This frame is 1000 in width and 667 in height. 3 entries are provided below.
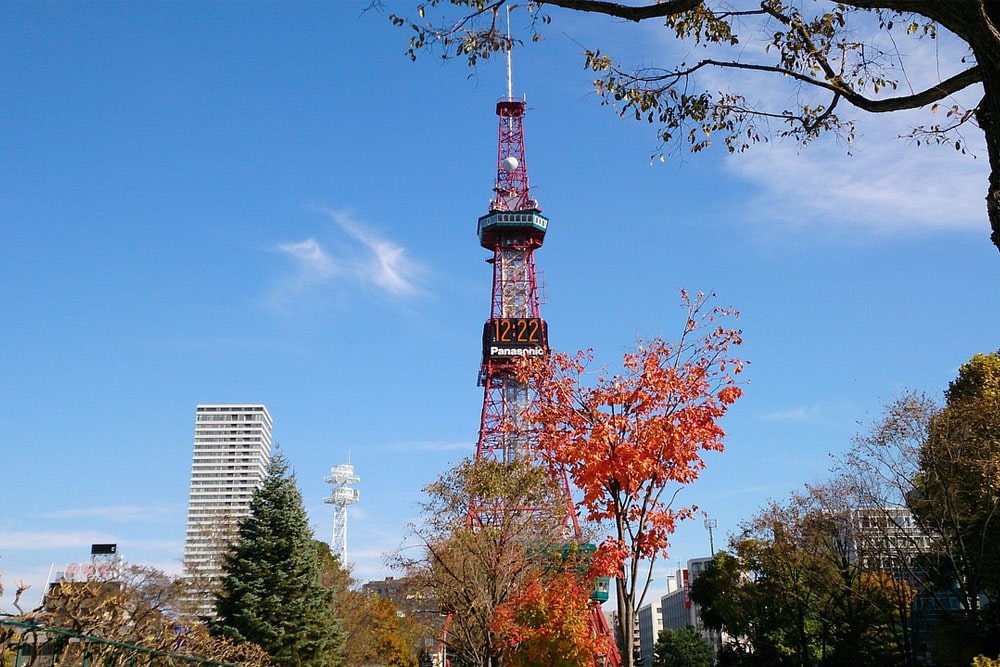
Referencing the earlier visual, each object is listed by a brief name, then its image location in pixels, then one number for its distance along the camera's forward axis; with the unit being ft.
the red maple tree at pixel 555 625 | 53.16
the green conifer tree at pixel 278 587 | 76.28
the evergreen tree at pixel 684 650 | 237.86
